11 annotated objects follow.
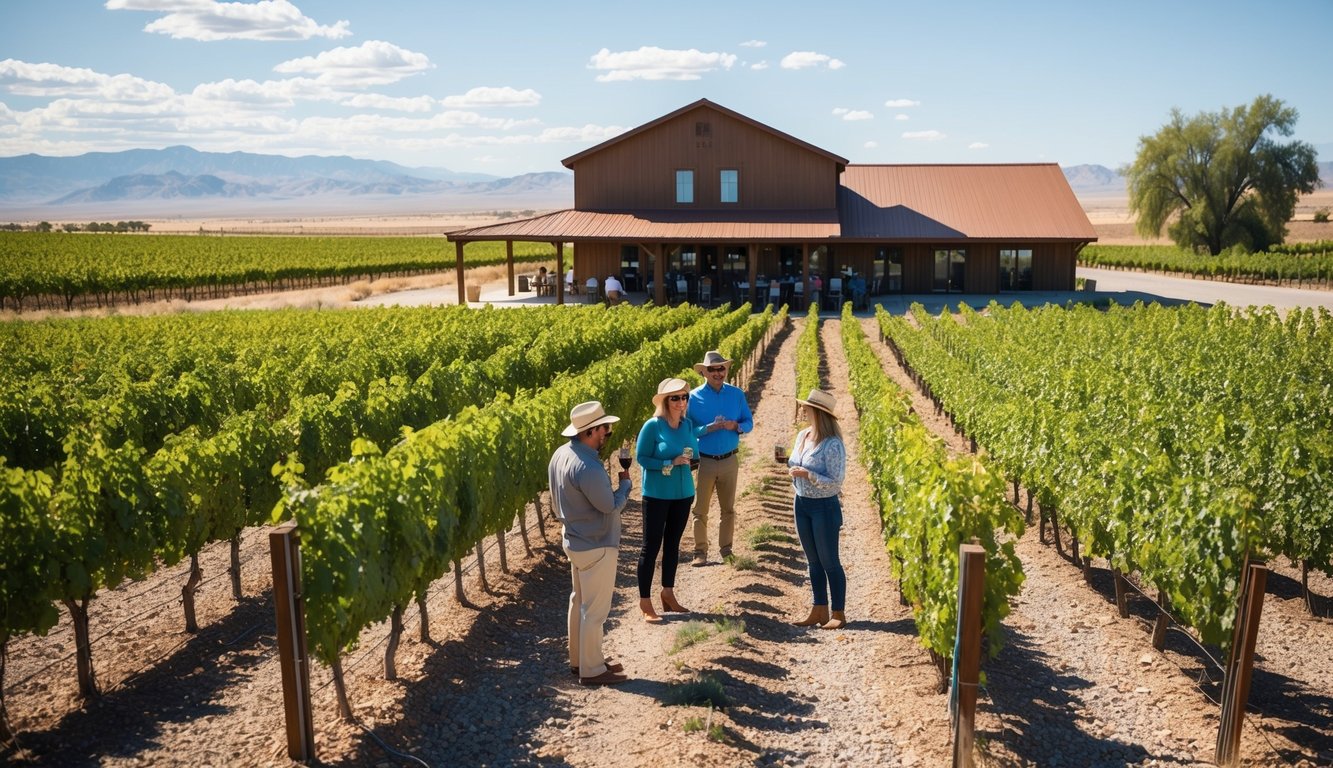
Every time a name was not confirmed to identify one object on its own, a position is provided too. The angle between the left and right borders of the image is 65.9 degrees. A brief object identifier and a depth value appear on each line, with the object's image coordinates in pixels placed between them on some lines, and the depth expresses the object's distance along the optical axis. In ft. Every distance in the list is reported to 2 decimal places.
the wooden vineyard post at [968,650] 17.29
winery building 114.83
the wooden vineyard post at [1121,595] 25.68
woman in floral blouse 22.36
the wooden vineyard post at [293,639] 17.48
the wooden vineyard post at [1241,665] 17.69
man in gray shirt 19.84
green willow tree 181.68
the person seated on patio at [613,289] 106.22
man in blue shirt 26.66
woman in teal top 23.15
